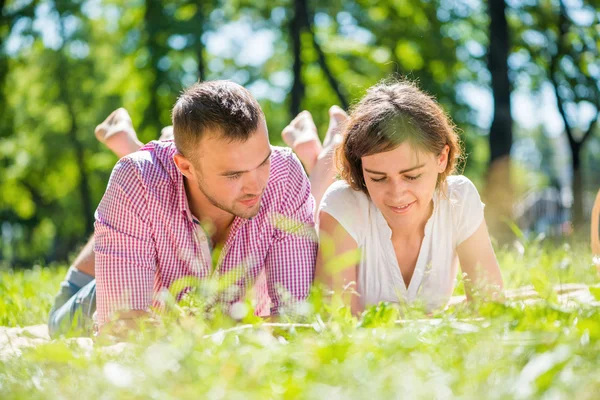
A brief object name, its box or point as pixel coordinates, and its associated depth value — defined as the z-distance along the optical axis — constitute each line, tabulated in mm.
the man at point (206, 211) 2963
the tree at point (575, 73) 13914
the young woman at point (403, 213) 3238
